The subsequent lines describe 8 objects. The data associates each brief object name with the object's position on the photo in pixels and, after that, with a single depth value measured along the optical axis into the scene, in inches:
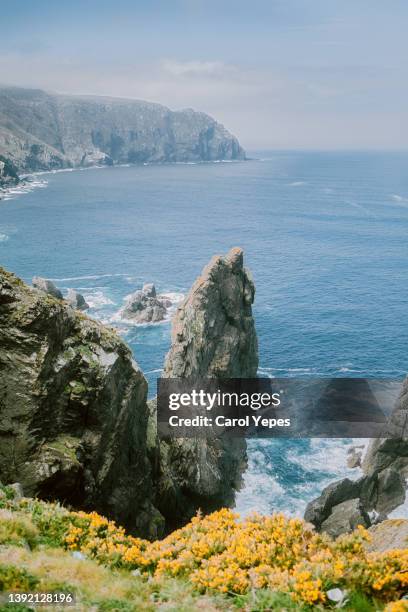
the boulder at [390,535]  574.2
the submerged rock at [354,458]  1945.1
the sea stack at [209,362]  1440.7
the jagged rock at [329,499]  1545.3
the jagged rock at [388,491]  1705.2
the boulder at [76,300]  3010.1
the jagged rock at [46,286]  2896.2
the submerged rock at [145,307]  3085.6
